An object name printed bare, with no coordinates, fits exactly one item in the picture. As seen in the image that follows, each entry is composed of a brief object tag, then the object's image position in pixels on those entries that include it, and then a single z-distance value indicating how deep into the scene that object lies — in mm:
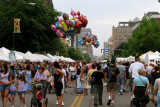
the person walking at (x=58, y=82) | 10662
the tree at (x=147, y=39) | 56916
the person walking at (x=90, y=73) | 13449
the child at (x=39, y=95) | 10383
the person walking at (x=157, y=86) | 8844
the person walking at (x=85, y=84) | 17697
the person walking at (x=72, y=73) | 24375
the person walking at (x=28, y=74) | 13323
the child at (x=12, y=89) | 12000
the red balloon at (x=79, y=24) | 28344
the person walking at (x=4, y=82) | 11336
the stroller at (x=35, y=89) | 10476
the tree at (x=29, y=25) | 41750
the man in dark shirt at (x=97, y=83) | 12580
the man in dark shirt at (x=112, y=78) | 12906
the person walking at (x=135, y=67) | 13353
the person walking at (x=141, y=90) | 9219
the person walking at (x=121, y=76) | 17906
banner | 29292
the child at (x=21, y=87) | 12047
